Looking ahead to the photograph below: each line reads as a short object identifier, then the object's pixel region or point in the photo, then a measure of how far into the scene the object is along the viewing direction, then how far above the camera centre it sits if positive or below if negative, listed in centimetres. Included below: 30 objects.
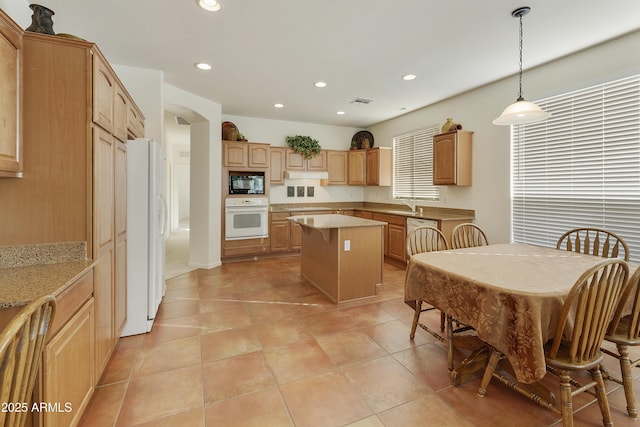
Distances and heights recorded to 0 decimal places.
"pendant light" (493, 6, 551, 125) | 222 +76
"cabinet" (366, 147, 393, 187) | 597 +92
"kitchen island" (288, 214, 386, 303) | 336 -56
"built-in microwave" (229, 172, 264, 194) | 521 +50
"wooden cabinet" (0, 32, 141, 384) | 161 +32
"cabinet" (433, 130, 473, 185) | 421 +78
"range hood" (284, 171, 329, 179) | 578 +73
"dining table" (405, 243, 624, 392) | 148 -48
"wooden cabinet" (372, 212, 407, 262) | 491 -45
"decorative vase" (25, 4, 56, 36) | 174 +113
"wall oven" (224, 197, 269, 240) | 512 -14
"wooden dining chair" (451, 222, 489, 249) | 294 -27
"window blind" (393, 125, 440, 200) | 512 +86
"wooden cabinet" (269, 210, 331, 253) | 561 -45
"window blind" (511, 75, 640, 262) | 276 +48
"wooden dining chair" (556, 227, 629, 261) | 237 -30
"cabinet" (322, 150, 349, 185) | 630 +94
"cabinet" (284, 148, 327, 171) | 590 +101
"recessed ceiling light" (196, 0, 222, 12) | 229 +164
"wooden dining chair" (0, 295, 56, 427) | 81 -45
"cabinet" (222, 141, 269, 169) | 510 +100
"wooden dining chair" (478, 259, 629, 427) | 143 -59
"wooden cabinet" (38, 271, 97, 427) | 122 -71
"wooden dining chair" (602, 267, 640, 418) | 163 -72
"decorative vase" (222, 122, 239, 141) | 520 +139
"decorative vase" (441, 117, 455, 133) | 438 +130
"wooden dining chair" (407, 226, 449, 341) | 254 -35
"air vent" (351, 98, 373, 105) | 474 +182
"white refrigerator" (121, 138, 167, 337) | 258 -21
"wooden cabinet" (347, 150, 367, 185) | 639 +95
